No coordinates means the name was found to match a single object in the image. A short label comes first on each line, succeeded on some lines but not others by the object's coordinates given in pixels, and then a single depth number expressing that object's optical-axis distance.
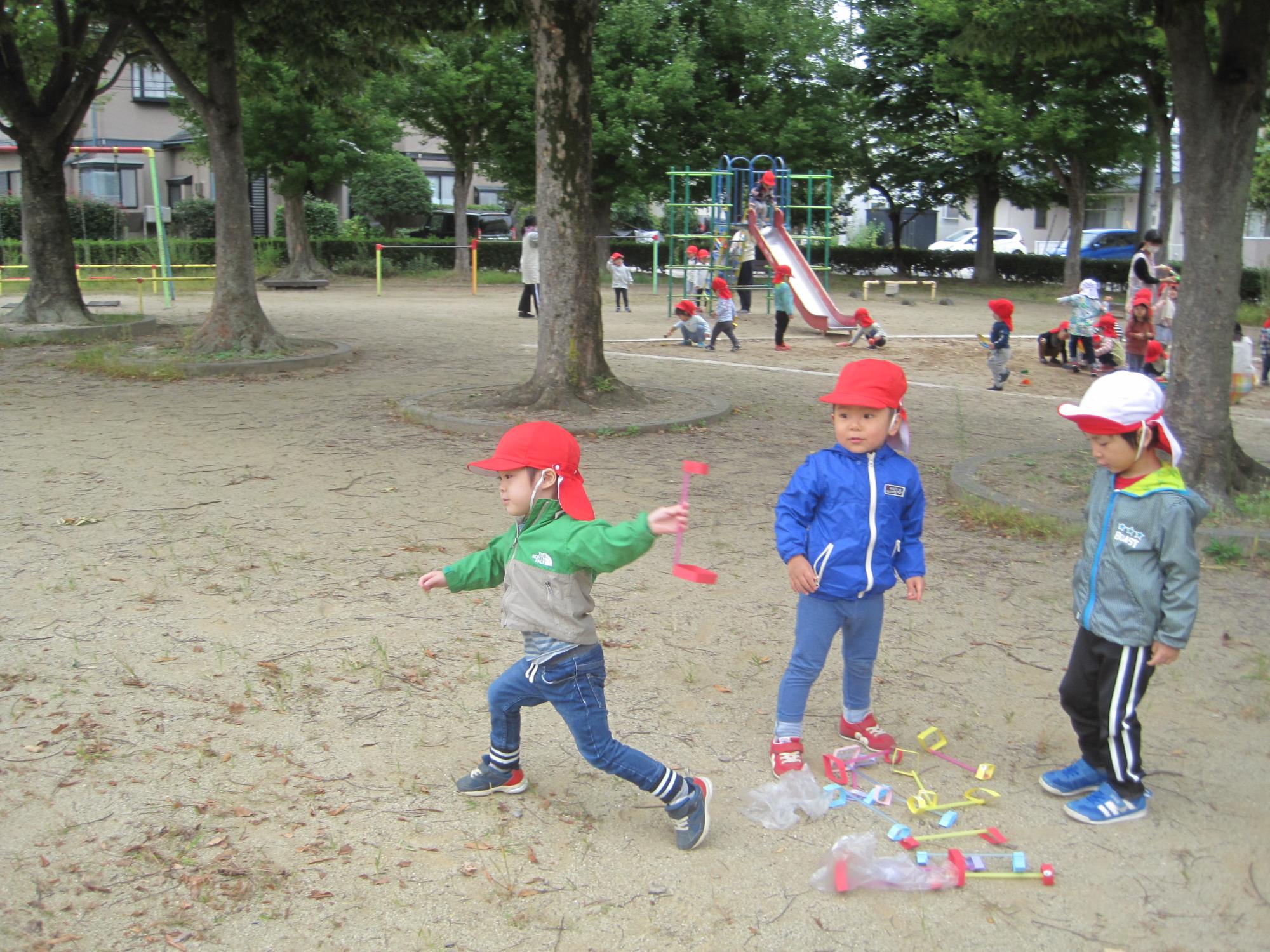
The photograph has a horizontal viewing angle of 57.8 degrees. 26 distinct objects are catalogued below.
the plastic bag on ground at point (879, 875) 3.41
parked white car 46.62
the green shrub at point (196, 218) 38.59
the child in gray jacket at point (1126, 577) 3.64
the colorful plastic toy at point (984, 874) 3.43
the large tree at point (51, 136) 16.50
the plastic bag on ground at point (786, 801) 3.79
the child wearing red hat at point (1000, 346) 13.32
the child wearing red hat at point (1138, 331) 12.87
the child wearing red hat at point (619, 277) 23.91
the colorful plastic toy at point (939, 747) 4.09
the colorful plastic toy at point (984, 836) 3.62
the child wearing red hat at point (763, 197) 23.47
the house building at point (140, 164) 43.38
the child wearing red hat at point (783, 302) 17.36
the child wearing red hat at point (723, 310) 16.66
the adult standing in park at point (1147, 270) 14.33
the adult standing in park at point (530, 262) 20.38
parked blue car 38.56
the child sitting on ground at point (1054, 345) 15.86
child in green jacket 3.54
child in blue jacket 3.96
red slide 20.19
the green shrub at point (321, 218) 37.78
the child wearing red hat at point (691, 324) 16.98
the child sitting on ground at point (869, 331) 18.00
